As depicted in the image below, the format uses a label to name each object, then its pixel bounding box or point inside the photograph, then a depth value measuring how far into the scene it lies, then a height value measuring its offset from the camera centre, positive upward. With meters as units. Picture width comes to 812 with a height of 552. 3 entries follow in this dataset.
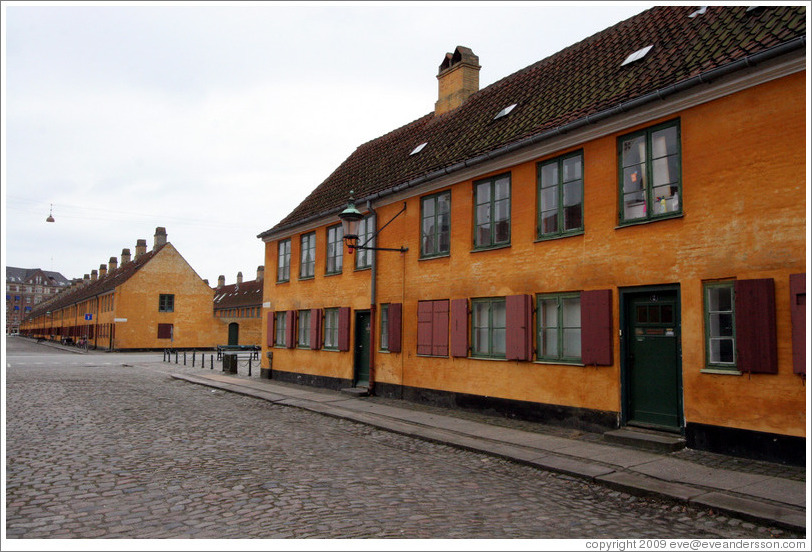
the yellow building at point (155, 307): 46.56 +1.85
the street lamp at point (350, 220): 14.22 +2.63
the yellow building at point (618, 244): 7.99 +1.54
